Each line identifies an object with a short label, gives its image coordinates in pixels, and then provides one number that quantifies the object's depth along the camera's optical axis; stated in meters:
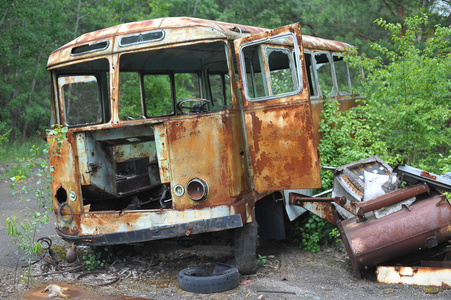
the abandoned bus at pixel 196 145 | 5.50
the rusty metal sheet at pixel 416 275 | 5.06
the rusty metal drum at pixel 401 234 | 5.30
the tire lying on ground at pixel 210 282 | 5.30
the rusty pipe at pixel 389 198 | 5.42
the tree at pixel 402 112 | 7.71
